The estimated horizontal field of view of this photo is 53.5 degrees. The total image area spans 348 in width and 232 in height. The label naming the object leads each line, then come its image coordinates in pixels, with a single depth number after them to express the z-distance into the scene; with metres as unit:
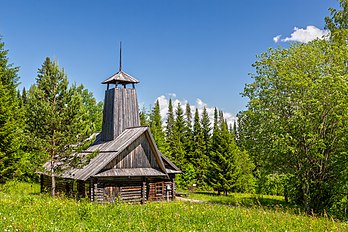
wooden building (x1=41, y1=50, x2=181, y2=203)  25.19
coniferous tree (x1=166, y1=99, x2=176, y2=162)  55.09
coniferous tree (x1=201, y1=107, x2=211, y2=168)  64.44
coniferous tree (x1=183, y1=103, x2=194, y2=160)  58.84
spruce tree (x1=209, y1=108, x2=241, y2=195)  37.03
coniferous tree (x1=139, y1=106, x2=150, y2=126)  56.92
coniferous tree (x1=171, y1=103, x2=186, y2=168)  54.09
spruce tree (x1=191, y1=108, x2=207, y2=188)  56.67
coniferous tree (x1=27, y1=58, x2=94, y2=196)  19.75
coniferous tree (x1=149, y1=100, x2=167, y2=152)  48.20
